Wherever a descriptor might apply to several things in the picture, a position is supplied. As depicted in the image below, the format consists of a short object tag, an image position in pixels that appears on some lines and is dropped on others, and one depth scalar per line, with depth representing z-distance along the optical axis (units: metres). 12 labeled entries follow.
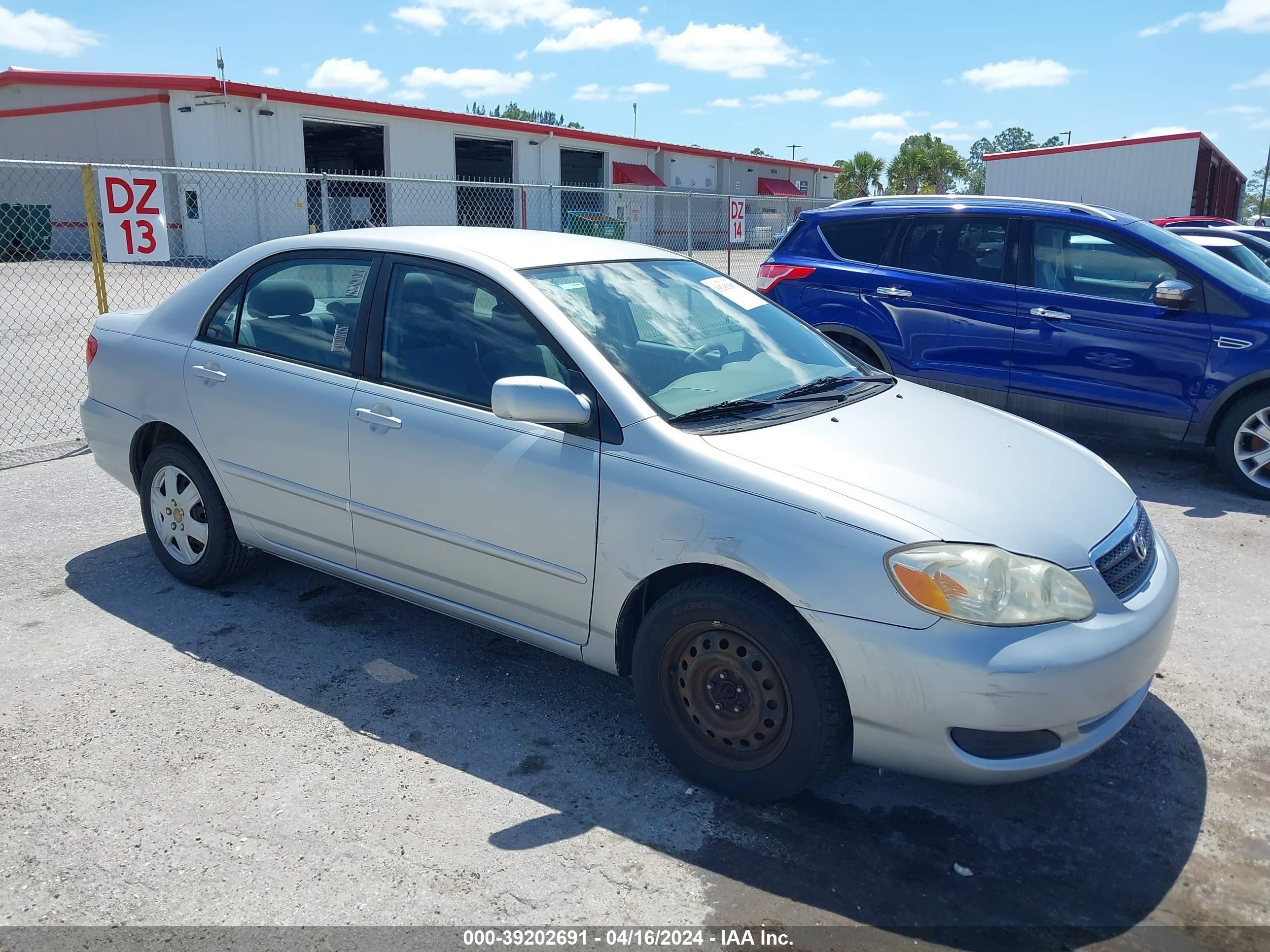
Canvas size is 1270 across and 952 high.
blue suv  6.49
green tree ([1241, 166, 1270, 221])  108.43
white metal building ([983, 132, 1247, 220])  30.77
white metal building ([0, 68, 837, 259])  25.95
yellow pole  7.59
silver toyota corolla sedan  2.79
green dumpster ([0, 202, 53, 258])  24.77
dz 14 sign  14.19
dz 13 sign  7.52
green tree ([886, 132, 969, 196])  57.84
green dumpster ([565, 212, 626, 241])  28.91
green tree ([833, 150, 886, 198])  59.94
